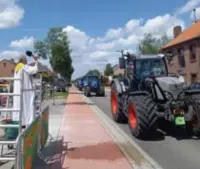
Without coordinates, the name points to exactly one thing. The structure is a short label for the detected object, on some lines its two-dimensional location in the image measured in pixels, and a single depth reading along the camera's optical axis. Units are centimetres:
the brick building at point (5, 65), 4926
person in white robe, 380
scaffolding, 244
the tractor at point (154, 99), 514
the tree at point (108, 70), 5820
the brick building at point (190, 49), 1816
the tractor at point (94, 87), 2101
